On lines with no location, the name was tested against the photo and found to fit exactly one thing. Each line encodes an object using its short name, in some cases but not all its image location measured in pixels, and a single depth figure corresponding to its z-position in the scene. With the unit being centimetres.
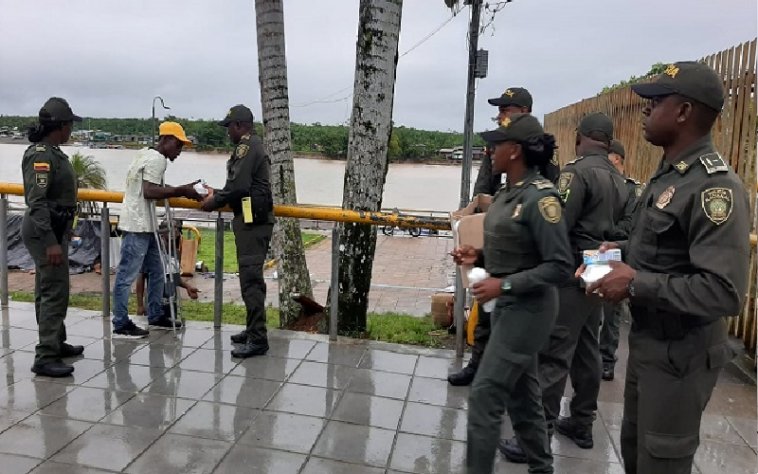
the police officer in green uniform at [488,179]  409
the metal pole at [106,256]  544
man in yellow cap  490
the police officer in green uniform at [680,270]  205
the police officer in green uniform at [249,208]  461
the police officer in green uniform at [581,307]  340
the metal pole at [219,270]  530
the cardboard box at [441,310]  670
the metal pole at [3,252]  557
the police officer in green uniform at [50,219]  414
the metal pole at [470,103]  1012
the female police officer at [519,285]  274
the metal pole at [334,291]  519
